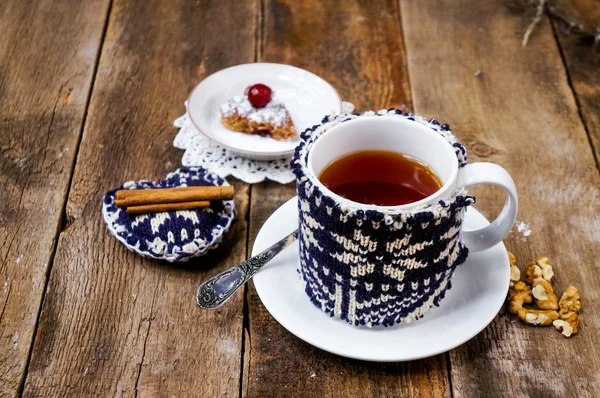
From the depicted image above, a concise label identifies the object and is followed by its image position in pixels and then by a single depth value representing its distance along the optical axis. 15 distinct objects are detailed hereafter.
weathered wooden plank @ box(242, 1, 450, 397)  0.80
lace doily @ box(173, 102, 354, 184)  1.10
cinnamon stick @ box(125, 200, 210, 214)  0.95
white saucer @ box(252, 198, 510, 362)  0.77
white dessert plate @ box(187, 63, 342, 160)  1.16
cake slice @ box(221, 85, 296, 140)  1.16
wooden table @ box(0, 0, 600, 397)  0.81
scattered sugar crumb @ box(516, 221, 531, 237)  1.01
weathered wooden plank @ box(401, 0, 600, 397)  0.82
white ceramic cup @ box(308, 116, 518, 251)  0.74
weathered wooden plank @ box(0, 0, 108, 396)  0.89
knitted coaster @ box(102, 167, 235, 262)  0.92
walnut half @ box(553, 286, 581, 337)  0.86
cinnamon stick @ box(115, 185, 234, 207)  0.96
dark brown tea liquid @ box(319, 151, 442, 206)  0.80
